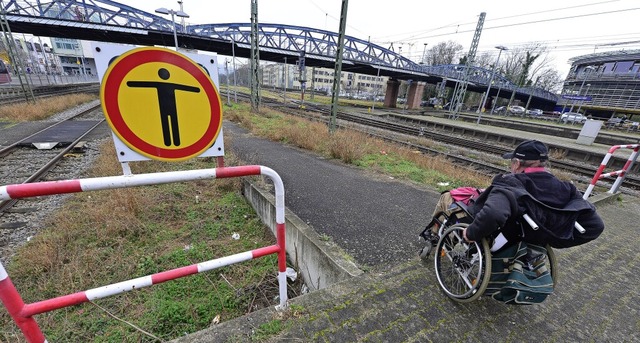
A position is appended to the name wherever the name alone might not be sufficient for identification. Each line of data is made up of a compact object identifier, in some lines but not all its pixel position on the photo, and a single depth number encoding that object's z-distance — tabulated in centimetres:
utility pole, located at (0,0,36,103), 1555
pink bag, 255
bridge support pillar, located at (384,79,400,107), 4438
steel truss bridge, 2569
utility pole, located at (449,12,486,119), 2307
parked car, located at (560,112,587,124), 3312
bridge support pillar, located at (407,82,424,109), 4384
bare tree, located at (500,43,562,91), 5412
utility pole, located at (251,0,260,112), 1595
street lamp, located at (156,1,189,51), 1337
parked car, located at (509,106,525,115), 4593
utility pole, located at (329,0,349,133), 930
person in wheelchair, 186
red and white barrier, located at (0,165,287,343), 125
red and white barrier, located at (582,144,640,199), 429
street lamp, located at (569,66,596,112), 4664
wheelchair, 208
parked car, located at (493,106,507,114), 4816
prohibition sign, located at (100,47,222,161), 142
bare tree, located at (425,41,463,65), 6769
